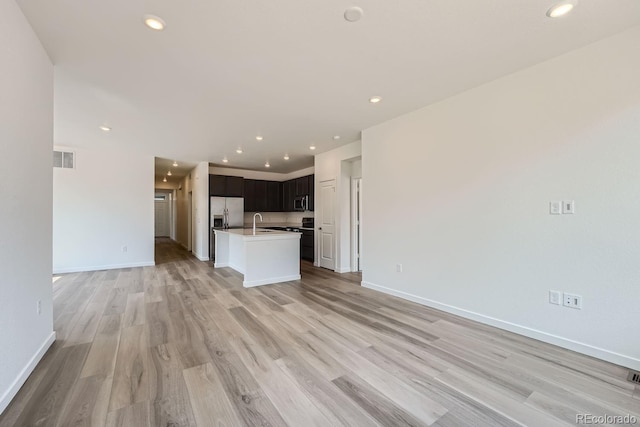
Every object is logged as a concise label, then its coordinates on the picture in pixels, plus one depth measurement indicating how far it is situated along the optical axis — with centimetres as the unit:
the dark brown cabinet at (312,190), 713
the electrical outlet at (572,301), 234
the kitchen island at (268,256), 456
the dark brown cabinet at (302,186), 734
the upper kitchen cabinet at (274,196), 834
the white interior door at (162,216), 1298
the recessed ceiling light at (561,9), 182
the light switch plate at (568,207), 238
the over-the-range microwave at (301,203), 744
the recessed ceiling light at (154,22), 192
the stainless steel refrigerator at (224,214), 717
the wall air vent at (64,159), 552
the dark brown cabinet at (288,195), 803
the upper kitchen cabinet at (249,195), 793
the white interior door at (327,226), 580
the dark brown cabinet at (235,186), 743
